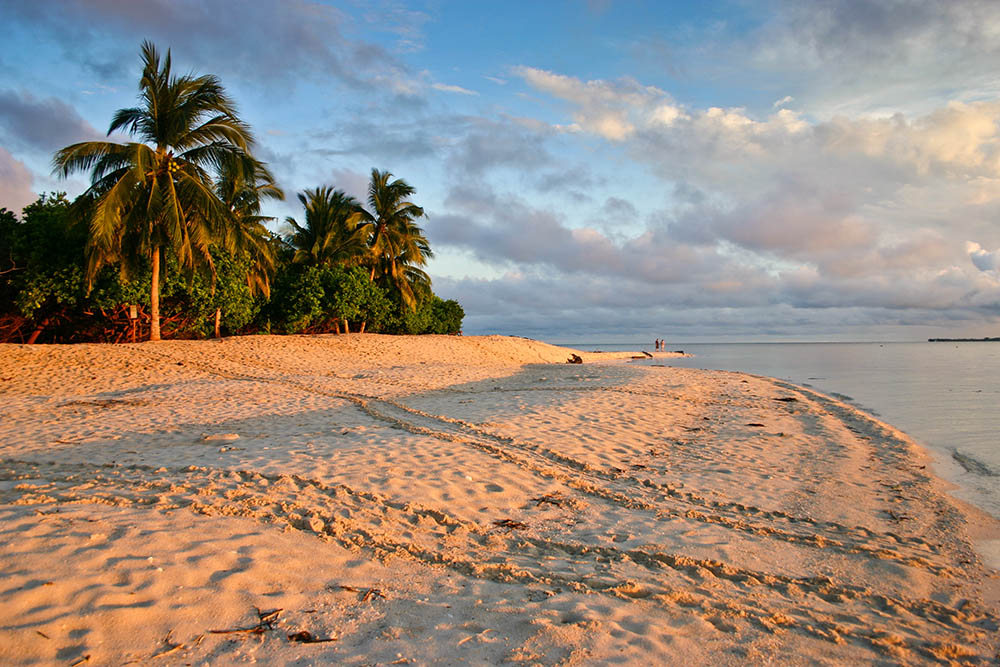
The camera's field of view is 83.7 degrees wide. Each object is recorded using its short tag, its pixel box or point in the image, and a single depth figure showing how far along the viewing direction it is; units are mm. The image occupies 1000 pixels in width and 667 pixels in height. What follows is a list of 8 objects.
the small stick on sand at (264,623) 2971
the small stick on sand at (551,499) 5729
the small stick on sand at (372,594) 3432
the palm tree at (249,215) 18953
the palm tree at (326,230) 30453
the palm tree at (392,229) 32875
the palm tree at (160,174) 17344
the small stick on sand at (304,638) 2912
